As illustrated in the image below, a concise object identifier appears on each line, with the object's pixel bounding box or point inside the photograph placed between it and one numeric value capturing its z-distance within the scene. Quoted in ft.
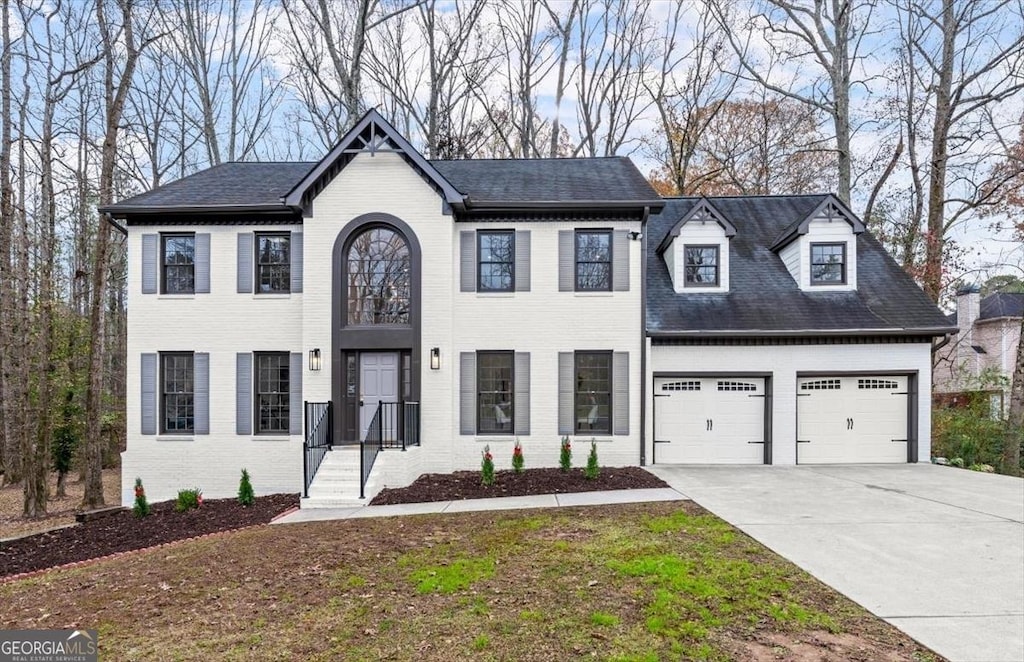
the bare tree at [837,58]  56.24
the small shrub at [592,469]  33.45
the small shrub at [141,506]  33.63
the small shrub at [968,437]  43.47
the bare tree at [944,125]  52.49
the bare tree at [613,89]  71.31
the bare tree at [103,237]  38.01
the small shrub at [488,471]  32.86
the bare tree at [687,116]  69.15
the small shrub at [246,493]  33.83
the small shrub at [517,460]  35.76
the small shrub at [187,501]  33.74
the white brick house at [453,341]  36.47
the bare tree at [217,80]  63.36
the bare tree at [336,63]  59.98
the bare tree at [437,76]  67.67
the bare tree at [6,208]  37.37
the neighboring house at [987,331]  84.02
